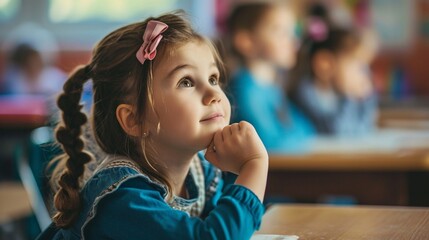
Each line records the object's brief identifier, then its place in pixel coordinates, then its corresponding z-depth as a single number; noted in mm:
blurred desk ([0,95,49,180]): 6198
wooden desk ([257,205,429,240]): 1674
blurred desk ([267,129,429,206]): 3625
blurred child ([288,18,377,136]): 5358
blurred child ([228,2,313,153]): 4189
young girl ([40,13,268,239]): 1486
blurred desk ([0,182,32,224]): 3931
